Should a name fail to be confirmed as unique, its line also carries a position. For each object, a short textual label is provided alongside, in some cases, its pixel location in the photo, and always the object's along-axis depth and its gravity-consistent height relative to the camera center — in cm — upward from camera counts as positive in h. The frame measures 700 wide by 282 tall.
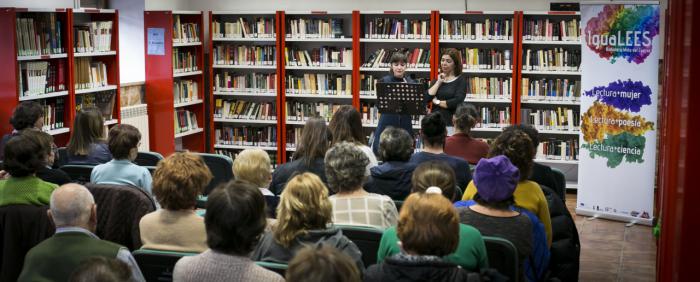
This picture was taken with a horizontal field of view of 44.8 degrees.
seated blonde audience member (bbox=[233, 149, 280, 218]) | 460 -58
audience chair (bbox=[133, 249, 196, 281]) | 350 -83
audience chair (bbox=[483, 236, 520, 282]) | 366 -85
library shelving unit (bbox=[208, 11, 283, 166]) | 1070 -26
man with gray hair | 326 -71
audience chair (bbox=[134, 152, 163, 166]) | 651 -75
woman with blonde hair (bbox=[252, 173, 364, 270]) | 345 -66
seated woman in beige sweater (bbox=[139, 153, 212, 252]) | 387 -71
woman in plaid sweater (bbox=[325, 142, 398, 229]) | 422 -68
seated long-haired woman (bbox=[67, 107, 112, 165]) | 605 -57
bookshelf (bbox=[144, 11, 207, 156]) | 1019 -15
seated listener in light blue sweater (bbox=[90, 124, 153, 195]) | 508 -64
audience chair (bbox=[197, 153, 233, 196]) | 627 -79
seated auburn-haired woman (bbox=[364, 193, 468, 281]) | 294 -65
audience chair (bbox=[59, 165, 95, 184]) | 552 -72
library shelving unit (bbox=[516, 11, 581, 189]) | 965 -22
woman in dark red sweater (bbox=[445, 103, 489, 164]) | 627 -60
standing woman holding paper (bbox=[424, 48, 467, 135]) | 843 -27
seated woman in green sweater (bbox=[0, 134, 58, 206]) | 420 -58
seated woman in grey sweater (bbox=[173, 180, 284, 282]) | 301 -65
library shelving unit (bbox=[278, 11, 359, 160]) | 1041 -5
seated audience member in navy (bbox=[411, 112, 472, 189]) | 550 -59
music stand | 766 -33
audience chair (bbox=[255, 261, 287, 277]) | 326 -79
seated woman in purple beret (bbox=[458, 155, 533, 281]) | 389 -69
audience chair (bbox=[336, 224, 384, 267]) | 392 -82
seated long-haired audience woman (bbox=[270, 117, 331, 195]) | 533 -62
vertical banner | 794 -45
